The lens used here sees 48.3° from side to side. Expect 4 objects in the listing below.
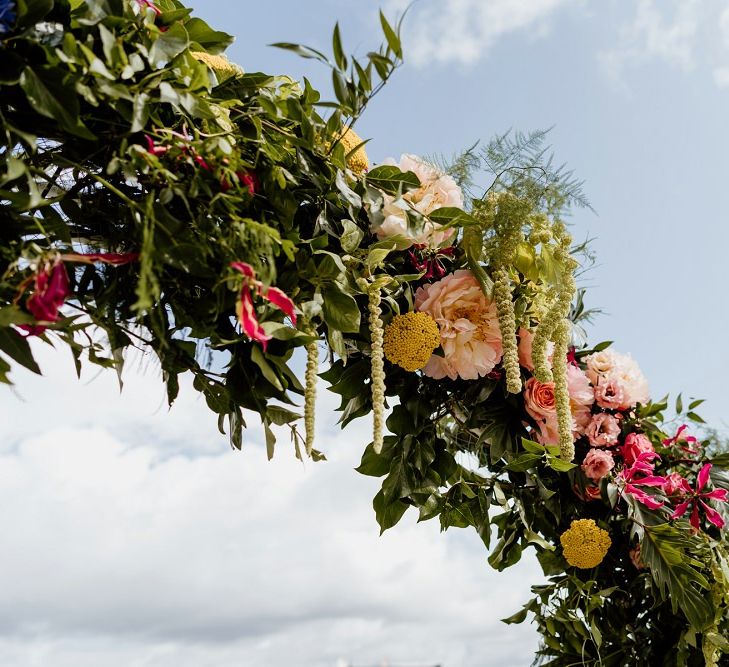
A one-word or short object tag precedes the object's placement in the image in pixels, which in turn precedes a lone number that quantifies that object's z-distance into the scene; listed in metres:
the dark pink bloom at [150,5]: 1.15
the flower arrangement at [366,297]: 1.04
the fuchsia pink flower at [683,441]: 1.97
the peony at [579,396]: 1.76
